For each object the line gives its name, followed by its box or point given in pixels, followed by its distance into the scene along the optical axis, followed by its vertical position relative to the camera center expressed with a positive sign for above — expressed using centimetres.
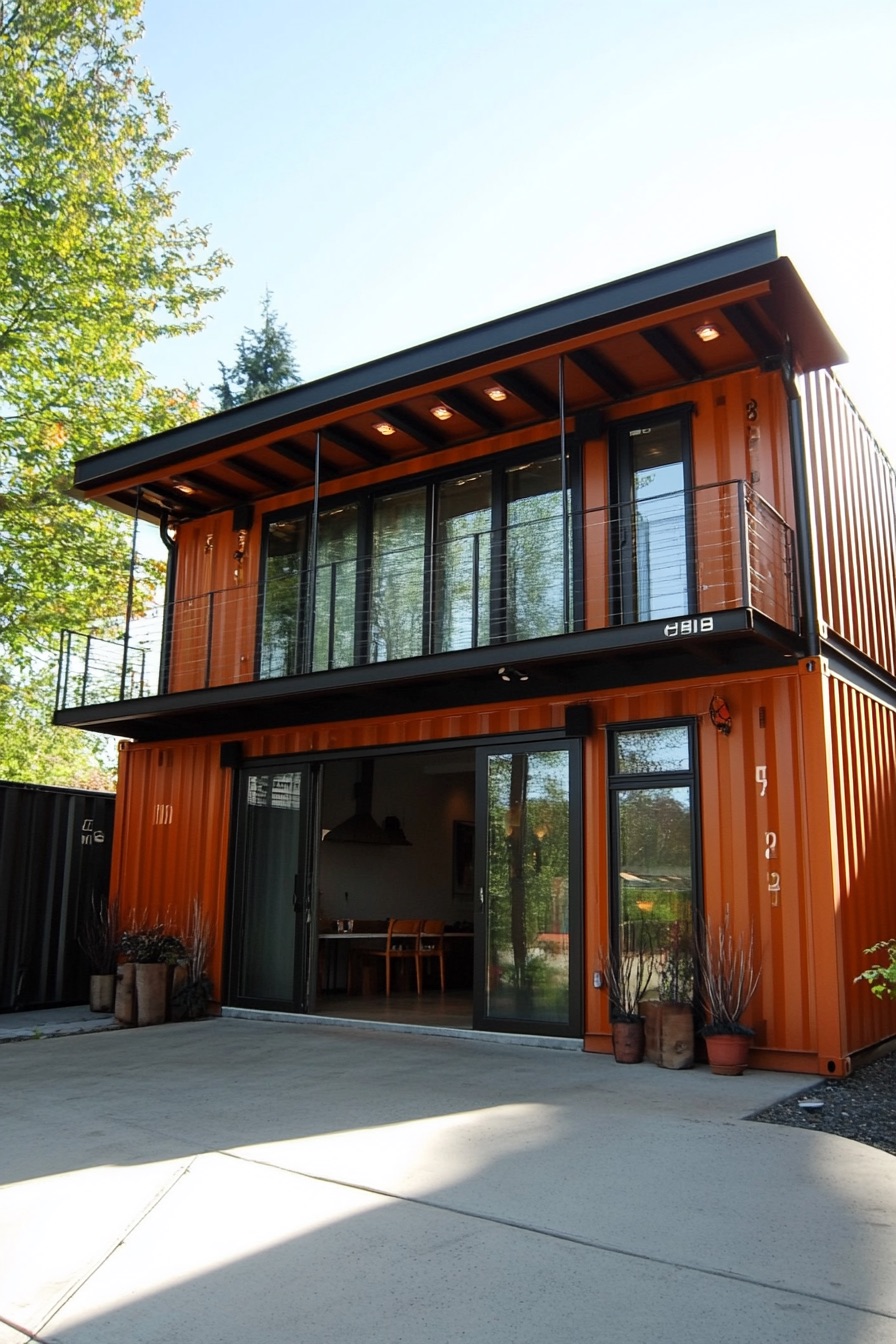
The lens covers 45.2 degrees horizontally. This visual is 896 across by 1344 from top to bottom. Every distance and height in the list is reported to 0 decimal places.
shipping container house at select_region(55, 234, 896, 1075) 745 +202
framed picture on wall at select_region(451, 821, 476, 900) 1517 +48
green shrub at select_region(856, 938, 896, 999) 579 -39
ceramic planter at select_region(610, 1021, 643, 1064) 740 -98
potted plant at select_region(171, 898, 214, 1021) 1014 -80
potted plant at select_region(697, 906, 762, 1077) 691 -58
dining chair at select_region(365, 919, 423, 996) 1250 -56
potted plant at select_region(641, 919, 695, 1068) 718 -72
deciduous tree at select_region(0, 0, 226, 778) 1584 +929
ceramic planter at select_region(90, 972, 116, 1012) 1062 -99
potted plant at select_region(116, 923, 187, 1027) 988 -78
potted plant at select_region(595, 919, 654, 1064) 773 -51
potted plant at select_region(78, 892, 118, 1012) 1062 -55
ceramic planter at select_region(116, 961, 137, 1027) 985 -98
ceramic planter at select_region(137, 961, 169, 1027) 988 -91
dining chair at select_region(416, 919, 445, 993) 1289 -54
